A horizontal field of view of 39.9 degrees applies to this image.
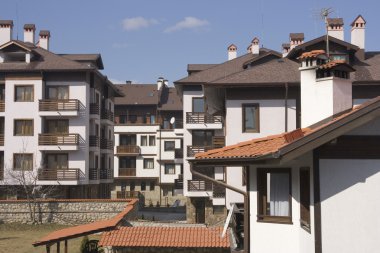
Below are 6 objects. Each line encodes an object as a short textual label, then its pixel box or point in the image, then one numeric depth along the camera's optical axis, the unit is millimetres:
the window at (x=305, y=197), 10472
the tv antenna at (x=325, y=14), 13758
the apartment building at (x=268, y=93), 28781
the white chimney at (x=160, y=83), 66238
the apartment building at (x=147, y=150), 60500
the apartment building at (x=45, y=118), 40281
